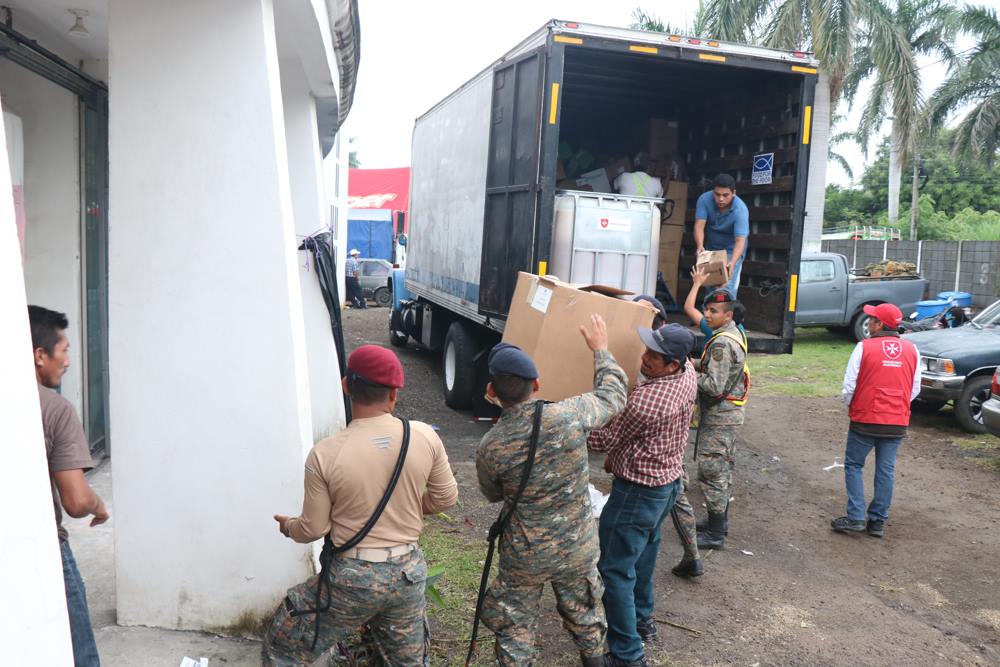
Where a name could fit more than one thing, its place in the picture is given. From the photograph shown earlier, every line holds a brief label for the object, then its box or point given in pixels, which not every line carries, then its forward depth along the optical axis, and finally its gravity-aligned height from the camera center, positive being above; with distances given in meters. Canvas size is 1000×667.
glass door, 5.89 -0.23
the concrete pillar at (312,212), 6.06 +0.19
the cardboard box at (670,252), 8.48 -0.01
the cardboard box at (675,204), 8.48 +0.48
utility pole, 32.05 +2.24
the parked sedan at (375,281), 23.52 -1.17
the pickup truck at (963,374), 9.12 -1.22
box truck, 6.81 +0.80
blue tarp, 26.78 +0.21
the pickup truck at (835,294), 15.64 -0.66
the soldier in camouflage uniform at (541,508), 3.21 -1.03
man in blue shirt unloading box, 6.99 +0.26
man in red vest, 5.77 -1.00
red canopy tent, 30.83 +1.89
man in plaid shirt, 3.80 -1.01
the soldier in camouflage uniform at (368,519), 2.82 -0.96
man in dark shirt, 2.58 -0.65
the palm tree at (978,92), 24.47 +5.21
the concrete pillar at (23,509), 1.72 -0.61
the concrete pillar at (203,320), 3.52 -0.37
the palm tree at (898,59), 21.34 +5.43
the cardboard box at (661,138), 9.02 +1.21
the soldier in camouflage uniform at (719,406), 5.18 -0.98
